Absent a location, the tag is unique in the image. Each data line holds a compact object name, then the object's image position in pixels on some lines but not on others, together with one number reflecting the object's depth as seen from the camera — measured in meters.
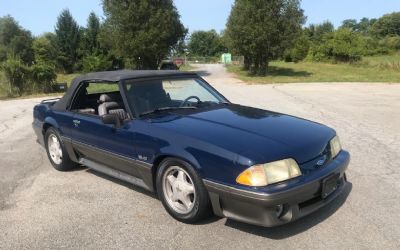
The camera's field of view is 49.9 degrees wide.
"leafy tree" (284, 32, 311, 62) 64.25
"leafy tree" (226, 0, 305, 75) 32.31
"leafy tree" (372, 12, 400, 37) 123.06
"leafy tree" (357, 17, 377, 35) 138.60
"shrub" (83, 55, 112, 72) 44.43
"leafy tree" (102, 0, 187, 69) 36.59
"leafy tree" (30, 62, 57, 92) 23.19
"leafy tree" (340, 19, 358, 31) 157.00
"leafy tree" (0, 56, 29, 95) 22.03
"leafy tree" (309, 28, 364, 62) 52.81
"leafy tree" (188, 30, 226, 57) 130.62
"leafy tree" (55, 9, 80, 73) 56.72
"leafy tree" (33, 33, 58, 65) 55.18
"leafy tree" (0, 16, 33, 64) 59.16
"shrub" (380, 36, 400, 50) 75.94
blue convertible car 3.60
